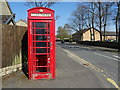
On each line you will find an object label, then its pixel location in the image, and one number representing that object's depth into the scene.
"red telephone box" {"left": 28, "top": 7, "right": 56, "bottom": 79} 3.65
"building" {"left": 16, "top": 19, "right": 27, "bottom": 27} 29.99
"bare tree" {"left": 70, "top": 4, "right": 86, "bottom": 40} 34.59
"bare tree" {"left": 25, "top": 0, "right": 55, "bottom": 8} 15.75
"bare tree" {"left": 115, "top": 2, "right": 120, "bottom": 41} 13.25
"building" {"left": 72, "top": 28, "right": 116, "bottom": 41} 59.58
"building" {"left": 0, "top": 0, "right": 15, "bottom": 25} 8.29
